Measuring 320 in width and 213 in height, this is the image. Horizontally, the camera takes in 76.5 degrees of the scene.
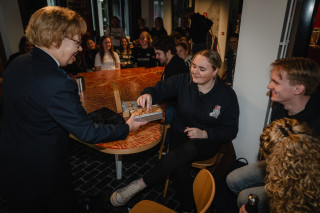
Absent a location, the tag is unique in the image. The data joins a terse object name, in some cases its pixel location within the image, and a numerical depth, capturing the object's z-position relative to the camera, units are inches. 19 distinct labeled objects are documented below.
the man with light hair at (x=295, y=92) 59.9
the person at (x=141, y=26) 312.9
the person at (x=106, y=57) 175.3
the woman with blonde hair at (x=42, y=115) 43.2
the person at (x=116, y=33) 283.6
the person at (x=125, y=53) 220.1
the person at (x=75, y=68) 155.0
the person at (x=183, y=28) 267.4
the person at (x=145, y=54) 184.3
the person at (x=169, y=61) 116.6
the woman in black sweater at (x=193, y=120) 72.7
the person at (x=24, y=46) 125.6
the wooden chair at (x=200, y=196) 45.3
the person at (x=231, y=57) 146.2
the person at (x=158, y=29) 291.9
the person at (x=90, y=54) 202.1
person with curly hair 32.6
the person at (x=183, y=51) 162.9
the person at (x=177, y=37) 181.7
